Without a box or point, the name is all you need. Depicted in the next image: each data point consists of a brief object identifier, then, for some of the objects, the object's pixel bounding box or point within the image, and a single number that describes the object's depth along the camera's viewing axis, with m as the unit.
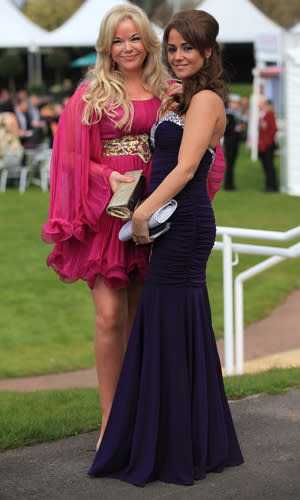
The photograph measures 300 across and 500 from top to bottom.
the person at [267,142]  17.53
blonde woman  3.58
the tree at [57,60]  40.97
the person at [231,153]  17.66
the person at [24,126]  18.19
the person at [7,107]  19.08
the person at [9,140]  16.67
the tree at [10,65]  41.22
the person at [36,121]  18.46
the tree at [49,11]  54.50
